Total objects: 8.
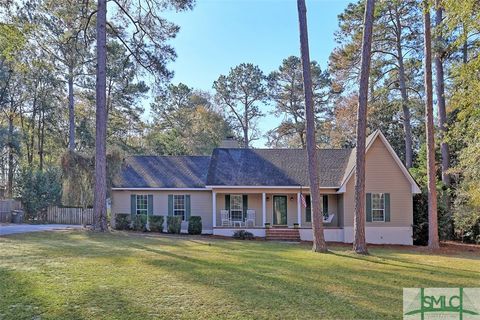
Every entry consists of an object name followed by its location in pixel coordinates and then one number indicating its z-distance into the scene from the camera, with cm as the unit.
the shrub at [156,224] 1930
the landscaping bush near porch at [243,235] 1862
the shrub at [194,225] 1916
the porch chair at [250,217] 2028
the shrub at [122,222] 1952
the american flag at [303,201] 1968
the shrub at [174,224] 1914
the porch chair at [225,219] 2016
